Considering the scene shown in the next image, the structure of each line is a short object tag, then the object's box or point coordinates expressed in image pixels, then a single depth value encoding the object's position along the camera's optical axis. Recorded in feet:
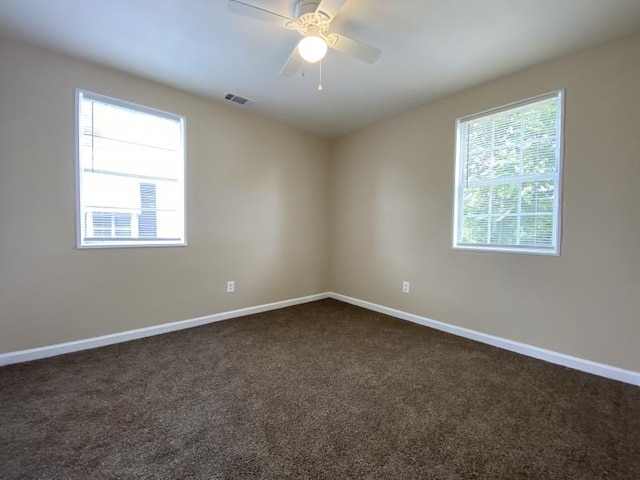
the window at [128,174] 8.54
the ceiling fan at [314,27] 5.38
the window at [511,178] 8.04
